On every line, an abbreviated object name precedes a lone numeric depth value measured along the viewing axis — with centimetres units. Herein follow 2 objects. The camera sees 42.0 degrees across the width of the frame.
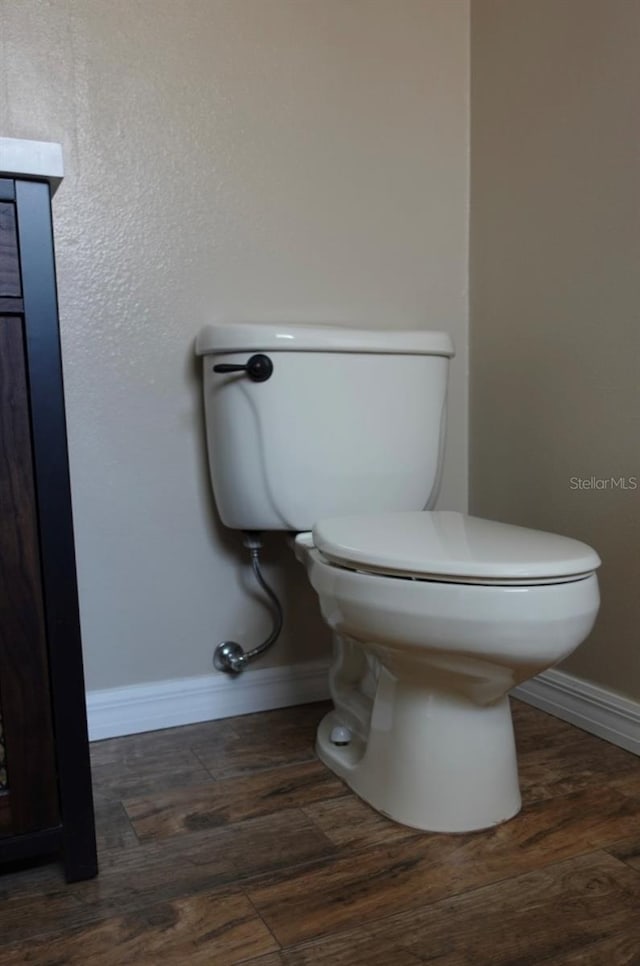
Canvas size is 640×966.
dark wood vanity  93
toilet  102
